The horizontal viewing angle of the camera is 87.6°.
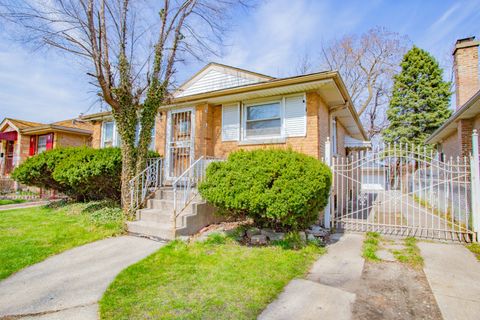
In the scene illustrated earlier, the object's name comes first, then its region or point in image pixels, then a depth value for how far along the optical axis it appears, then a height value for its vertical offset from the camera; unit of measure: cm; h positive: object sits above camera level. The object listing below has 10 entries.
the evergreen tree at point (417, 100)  1883 +597
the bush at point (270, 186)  452 -20
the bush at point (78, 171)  719 +3
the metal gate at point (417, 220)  546 -113
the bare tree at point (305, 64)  2338 +1047
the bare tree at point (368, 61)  2211 +1059
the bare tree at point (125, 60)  654 +317
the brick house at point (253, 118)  701 +187
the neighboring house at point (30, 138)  1545 +221
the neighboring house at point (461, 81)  1036 +429
